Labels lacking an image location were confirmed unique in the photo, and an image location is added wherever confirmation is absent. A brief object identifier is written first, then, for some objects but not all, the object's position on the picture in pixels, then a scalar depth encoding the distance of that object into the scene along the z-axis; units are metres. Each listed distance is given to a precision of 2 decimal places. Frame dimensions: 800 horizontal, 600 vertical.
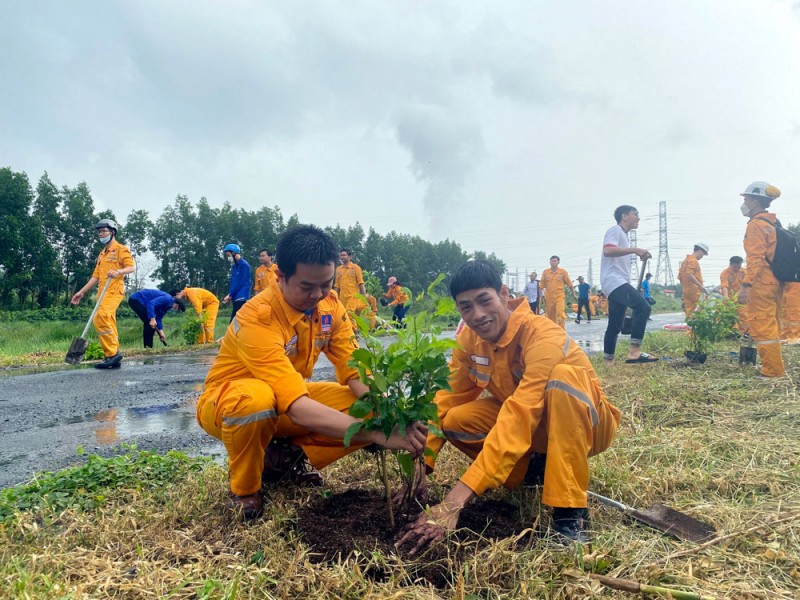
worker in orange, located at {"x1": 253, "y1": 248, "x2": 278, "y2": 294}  12.11
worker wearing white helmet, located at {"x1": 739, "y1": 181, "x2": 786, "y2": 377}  5.63
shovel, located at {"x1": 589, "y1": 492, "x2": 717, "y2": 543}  2.19
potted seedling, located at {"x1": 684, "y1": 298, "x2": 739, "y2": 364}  7.13
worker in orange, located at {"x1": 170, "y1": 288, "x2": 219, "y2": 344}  11.63
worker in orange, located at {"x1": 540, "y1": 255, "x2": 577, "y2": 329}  12.52
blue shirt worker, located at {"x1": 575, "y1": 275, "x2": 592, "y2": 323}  21.67
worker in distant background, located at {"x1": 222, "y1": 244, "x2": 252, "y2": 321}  10.97
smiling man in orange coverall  2.16
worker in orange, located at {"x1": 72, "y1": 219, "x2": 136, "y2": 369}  8.02
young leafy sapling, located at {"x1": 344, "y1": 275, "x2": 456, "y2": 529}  1.96
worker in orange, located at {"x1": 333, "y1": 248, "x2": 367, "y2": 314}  13.05
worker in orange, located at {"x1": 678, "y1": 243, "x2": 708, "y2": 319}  11.28
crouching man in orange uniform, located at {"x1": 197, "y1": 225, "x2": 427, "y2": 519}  2.38
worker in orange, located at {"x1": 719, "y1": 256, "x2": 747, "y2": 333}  11.13
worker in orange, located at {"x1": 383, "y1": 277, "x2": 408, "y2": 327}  14.93
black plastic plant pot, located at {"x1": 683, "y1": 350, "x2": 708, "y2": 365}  6.88
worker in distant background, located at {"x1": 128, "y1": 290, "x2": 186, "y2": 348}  10.41
